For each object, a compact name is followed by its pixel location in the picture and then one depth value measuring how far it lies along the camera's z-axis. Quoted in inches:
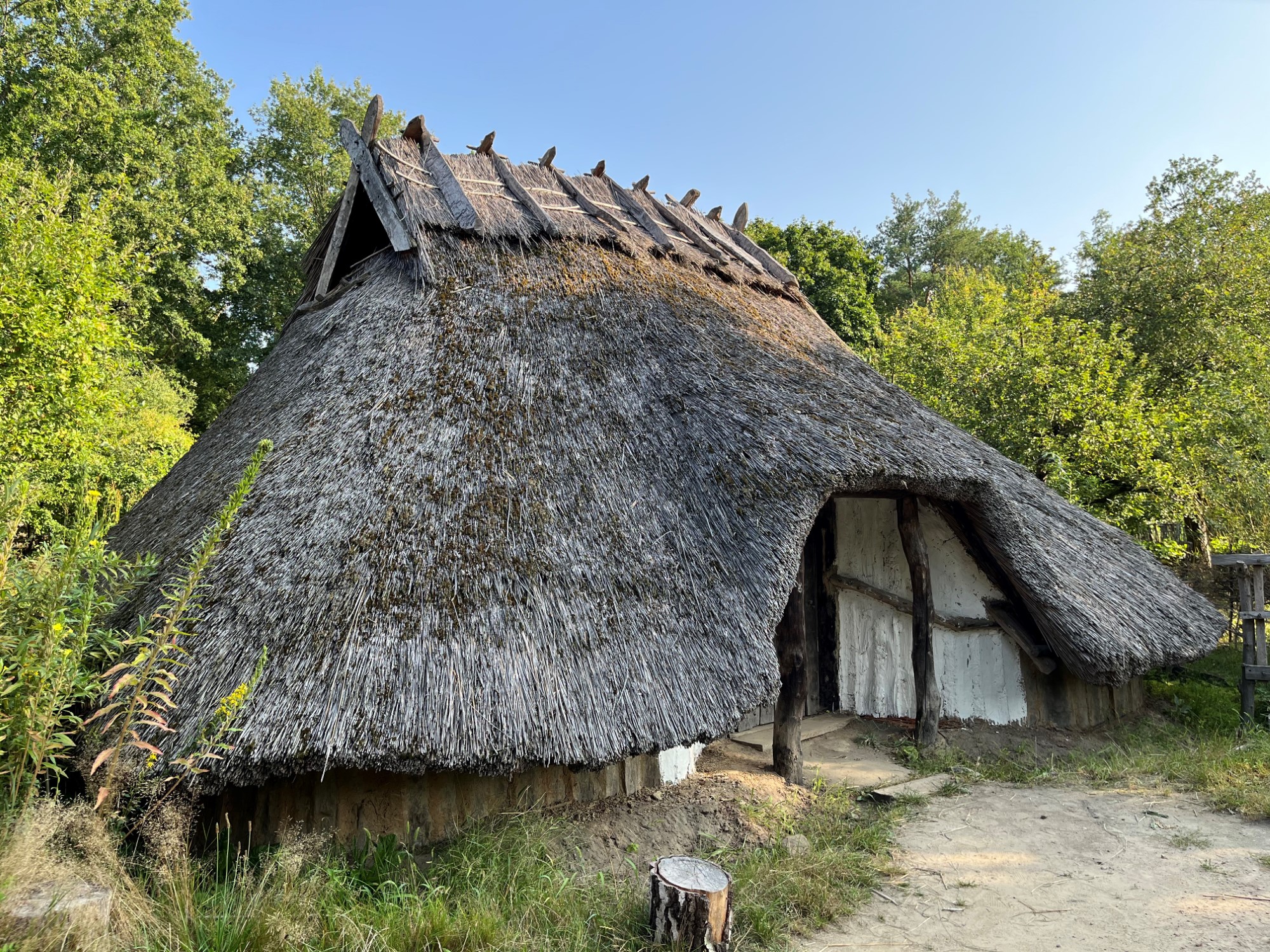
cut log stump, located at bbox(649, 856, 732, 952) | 105.8
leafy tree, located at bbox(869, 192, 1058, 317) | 999.0
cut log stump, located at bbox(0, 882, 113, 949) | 79.0
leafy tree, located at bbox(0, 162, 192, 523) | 280.7
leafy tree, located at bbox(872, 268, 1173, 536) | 336.8
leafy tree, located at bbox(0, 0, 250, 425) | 557.9
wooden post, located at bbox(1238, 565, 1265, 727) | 228.1
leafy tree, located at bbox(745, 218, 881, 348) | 722.2
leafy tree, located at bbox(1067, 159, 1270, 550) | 321.4
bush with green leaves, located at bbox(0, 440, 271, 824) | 97.3
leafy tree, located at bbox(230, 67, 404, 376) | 730.8
